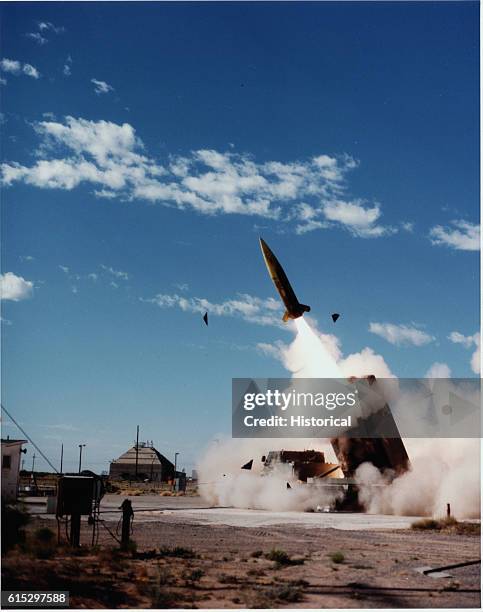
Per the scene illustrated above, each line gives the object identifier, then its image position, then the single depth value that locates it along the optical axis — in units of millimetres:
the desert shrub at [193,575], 17906
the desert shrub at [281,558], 21203
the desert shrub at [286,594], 15875
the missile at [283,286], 40781
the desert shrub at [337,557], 21397
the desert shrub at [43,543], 19859
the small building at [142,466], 111688
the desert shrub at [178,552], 22395
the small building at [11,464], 42781
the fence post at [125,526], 23091
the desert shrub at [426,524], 34812
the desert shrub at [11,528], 19938
